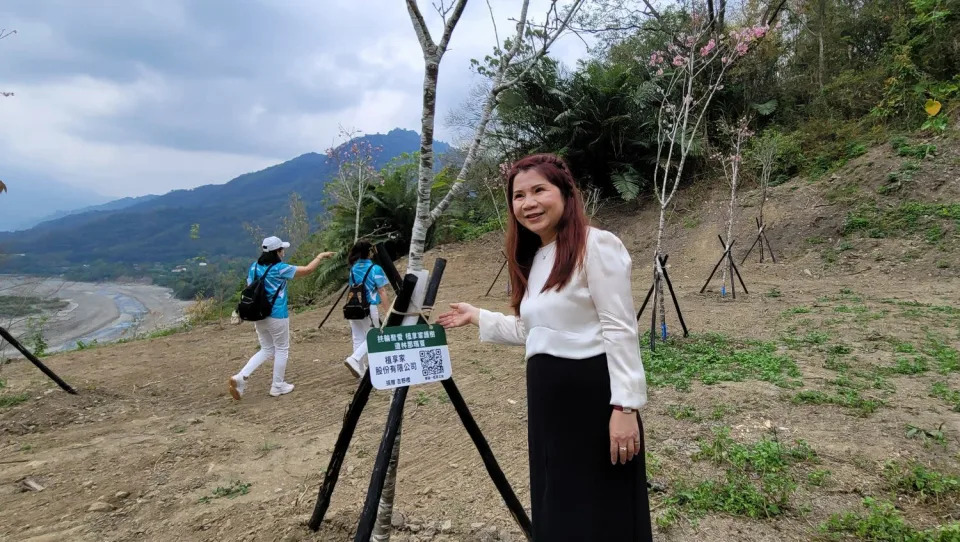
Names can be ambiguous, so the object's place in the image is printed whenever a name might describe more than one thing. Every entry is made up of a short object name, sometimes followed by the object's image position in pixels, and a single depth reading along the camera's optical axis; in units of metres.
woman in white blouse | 1.45
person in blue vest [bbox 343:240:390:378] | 5.11
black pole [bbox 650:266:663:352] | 5.57
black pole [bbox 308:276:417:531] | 1.98
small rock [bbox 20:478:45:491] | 3.21
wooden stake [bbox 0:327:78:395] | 4.45
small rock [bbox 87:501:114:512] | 2.92
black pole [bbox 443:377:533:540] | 2.15
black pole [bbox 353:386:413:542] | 1.79
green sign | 1.86
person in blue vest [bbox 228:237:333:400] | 4.66
